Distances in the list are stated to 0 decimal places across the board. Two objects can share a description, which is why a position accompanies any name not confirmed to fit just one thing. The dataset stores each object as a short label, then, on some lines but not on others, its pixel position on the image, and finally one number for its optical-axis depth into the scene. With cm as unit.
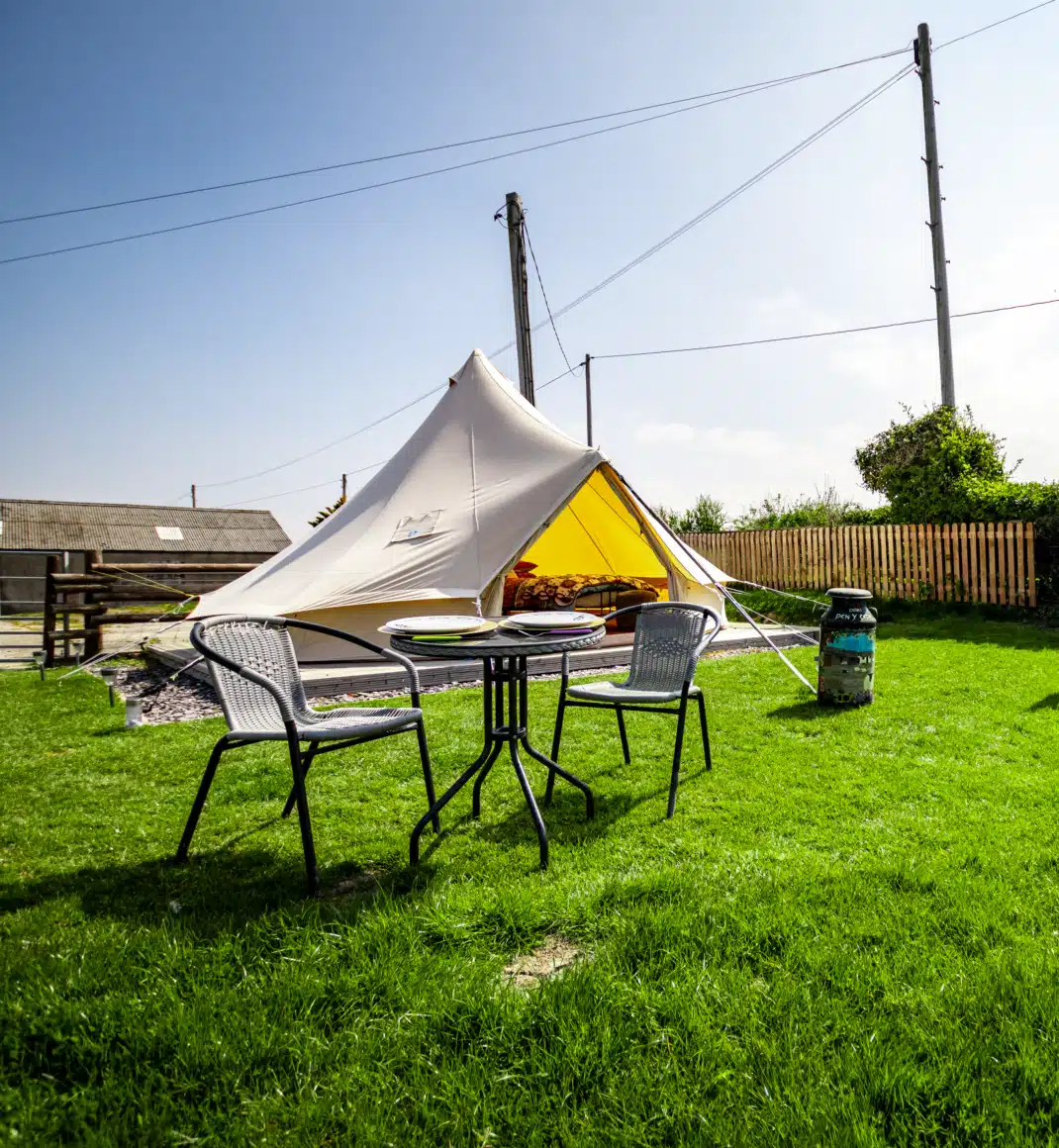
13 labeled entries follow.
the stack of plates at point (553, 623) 304
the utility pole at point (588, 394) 2683
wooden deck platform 602
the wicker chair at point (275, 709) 251
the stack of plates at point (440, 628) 293
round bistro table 271
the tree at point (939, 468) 1059
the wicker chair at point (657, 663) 338
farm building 2483
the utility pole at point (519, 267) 979
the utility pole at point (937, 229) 1184
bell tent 672
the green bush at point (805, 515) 1572
